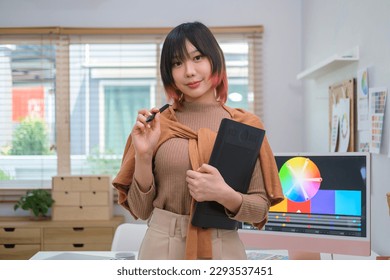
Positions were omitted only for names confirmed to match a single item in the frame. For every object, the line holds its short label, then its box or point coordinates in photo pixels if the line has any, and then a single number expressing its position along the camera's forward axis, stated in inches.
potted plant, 117.0
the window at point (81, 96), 127.8
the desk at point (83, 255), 58.4
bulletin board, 85.6
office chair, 74.5
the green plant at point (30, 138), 129.0
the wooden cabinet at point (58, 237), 114.8
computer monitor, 51.4
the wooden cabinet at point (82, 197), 117.8
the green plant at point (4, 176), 129.0
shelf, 83.4
